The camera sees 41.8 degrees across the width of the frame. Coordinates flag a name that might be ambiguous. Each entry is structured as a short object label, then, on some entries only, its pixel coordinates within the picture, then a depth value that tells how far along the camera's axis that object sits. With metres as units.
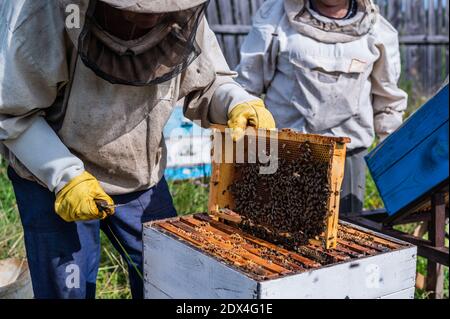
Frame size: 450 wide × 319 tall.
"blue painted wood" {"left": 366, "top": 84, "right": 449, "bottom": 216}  2.58
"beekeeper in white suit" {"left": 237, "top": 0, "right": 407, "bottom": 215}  3.37
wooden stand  2.81
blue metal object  4.68
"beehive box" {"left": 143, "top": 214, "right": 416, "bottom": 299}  1.81
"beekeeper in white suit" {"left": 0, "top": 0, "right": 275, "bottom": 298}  2.11
